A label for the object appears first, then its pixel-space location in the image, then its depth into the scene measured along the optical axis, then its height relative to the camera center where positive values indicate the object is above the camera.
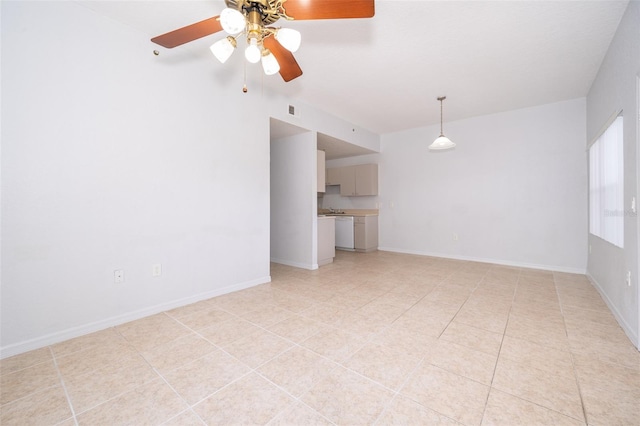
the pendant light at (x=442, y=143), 3.87 +1.03
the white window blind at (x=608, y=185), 2.50 +0.30
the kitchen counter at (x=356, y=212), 6.10 +0.00
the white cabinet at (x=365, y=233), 5.82 -0.47
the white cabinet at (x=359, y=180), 6.00 +0.76
